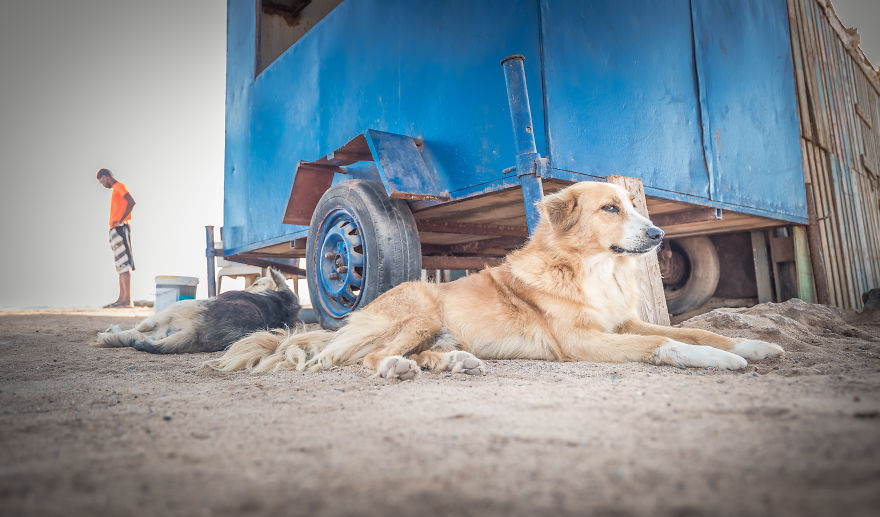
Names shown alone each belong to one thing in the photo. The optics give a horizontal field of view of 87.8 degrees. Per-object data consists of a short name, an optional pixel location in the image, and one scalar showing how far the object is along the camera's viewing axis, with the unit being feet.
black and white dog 12.07
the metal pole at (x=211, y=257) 21.62
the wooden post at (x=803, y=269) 17.88
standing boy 28.81
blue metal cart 10.07
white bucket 19.70
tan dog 8.55
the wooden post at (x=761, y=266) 18.98
